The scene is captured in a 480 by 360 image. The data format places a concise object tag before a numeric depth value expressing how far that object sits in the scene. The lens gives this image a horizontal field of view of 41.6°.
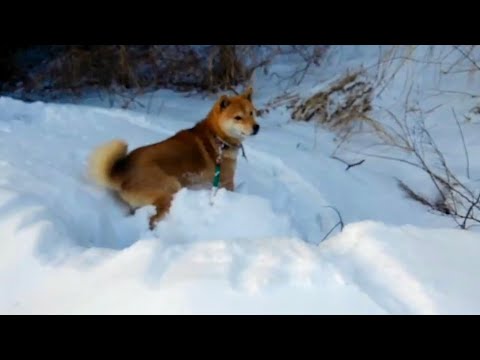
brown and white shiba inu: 2.86
